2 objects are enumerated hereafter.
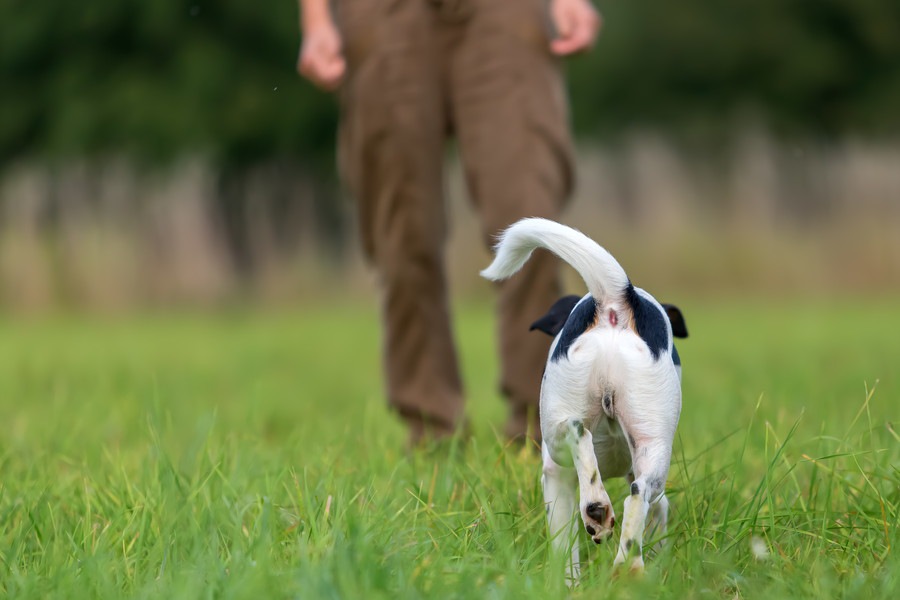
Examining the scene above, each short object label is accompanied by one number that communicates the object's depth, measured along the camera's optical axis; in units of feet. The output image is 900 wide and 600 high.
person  42.08
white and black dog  39.23
